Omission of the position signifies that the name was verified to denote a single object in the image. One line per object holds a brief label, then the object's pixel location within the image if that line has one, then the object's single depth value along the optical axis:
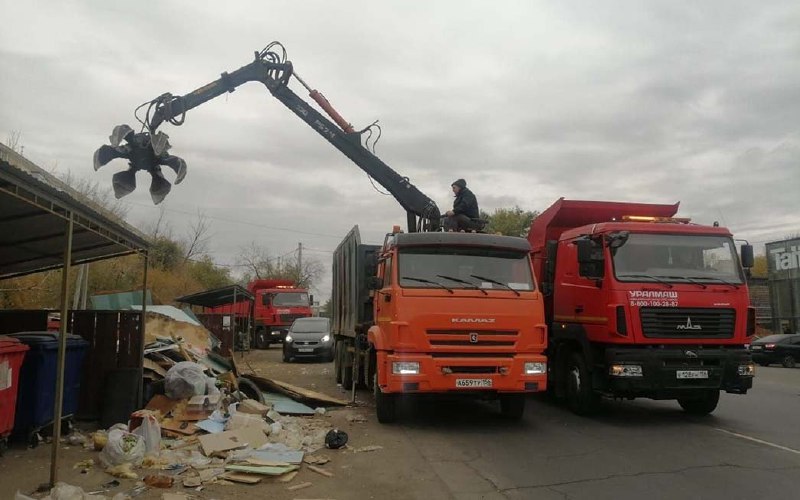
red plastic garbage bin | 6.11
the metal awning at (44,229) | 5.17
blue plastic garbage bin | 6.80
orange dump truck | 8.09
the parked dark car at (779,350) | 22.68
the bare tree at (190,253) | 51.14
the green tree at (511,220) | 45.02
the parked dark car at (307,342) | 21.11
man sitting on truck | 10.80
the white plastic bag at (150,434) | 6.62
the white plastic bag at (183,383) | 8.48
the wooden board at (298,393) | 10.38
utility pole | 73.76
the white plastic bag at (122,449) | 6.21
